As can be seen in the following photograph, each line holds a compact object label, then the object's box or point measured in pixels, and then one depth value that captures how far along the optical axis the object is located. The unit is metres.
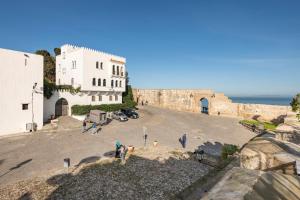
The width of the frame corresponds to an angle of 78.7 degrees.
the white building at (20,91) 21.08
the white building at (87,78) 31.23
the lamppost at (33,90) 23.61
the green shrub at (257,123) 28.67
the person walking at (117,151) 16.17
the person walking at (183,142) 20.42
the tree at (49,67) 49.24
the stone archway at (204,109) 49.38
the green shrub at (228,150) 13.43
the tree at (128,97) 43.06
